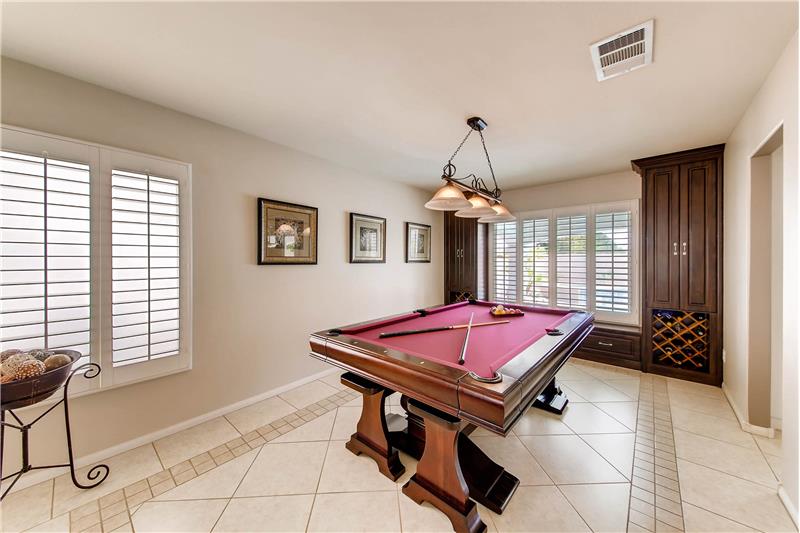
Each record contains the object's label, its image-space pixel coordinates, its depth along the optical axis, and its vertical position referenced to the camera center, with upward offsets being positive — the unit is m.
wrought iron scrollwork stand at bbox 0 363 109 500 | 1.60 -1.02
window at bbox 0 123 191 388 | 1.75 +0.07
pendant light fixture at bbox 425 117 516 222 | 2.28 +0.51
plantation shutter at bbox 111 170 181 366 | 2.11 -0.02
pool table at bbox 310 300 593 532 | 1.34 -0.60
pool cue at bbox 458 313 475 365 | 1.63 -0.51
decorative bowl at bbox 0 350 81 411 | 1.43 -0.62
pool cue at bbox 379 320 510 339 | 2.12 -0.49
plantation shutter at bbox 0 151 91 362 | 1.72 +0.07
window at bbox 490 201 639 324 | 3.98 +0.09
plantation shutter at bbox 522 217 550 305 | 4.64 +0.07
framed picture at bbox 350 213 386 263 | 3.88 +0.36
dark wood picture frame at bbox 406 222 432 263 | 4.75 +0.59
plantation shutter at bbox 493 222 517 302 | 4.96 +0.06
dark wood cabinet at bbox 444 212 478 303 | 5.07 +0.13
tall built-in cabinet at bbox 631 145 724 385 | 3.17 +0.03
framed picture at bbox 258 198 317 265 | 2.97 +0.33
